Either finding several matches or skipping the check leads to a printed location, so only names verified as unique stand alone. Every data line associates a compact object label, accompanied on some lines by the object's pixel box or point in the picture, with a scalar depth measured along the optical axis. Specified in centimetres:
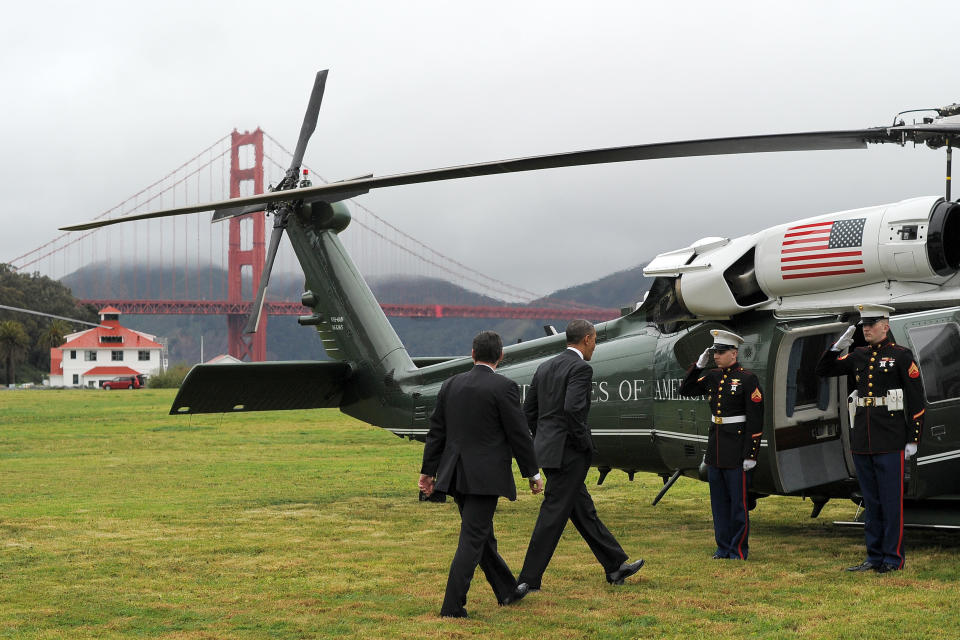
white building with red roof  8694
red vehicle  7307
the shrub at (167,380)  6225
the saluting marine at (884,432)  661
